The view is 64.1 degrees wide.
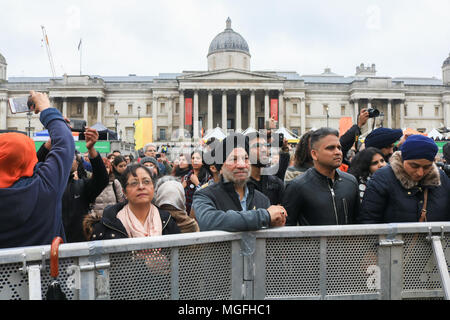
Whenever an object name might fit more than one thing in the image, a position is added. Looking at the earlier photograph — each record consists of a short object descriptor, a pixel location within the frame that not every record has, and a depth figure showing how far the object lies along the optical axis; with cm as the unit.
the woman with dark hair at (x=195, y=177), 637
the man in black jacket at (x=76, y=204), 450
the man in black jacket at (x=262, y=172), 436
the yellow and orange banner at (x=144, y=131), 1319
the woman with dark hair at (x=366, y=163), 479
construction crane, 5631
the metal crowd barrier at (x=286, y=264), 223
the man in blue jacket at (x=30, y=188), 247
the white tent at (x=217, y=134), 2414
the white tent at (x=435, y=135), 3027
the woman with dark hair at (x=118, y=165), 684
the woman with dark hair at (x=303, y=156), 512
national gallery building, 5478
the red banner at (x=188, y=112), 5478
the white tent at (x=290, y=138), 2405
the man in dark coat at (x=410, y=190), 332
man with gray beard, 250
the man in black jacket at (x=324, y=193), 353
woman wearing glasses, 322
